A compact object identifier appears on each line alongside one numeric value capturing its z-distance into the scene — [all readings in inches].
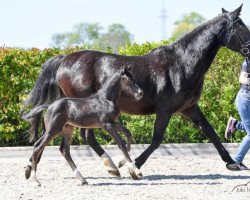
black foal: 560.9
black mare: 611.8
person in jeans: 634.6
